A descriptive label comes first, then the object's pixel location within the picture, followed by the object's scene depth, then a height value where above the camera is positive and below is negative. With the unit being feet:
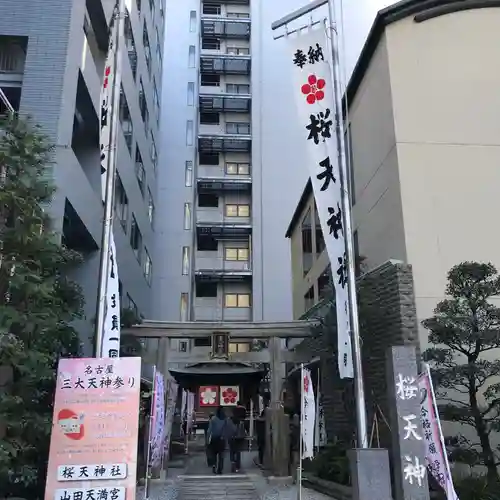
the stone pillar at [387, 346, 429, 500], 22.95 -0.41
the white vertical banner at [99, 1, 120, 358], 27.96 +11.28
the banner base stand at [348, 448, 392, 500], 22.63 -2.31
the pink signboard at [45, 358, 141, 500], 20.58 -0.47
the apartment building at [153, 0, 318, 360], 101.71 +47.23
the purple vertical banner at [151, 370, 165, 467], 33.42 -0.31
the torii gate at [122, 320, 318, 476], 48.67 +7.31
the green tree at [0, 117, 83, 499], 23.14 +4.87
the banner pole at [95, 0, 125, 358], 26.27 +11.28
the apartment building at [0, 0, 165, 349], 40.24 +25.45
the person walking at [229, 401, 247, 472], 44.70 -2.59
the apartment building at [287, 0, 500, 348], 38.93 +20.02
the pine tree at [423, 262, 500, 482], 30.71 +3.91
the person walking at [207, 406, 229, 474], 43.21 -1.52
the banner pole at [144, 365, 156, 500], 31.07 -0.85
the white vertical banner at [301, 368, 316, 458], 28.60 +0.08
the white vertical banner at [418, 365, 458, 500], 24.89 -0.71
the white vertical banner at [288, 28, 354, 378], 27.63 +13.49
